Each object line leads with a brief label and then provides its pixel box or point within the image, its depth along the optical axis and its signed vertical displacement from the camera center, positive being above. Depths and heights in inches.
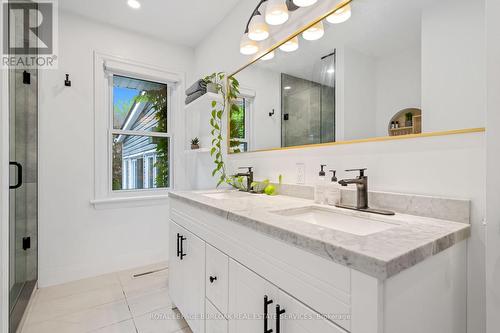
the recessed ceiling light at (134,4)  82.9 +55.6
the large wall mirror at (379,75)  35.4 +17.2
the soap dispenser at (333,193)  48.5 -5.5
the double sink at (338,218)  38.9 -9.5
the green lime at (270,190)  65.2 -6.6
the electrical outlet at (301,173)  60.0 -1.9
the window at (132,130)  95.0 +14.7
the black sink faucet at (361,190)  43.3 -4.4
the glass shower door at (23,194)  67.2 -9.1
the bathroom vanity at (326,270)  22.3 -12.2
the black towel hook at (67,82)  87.7 +29.7
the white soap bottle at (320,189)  50.0 -4.9
